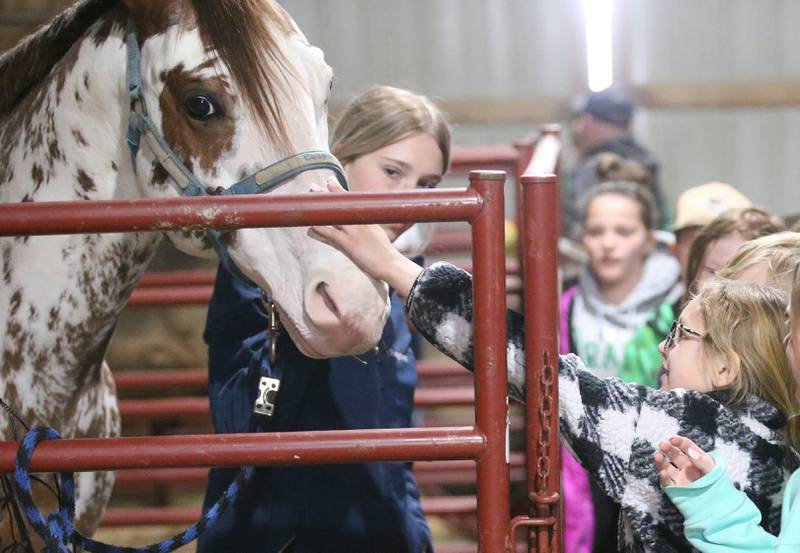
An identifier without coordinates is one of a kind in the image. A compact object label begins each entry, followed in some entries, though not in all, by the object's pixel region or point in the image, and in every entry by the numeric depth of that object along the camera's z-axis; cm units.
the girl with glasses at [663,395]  450
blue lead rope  445
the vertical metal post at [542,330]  447
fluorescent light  1541
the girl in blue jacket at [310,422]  484
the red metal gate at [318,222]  441
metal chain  447
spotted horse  464
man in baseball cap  1162
